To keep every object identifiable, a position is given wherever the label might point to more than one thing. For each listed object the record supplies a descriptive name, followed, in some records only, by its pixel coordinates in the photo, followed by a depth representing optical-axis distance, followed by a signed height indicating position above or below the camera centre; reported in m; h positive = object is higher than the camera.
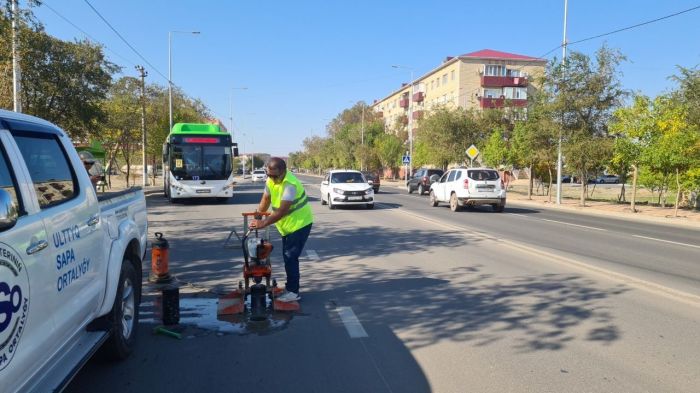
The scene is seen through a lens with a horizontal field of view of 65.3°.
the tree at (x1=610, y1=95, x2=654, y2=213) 21.02 +1.64
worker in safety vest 6.14 -0.59
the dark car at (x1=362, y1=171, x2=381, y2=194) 38.47 -0.91
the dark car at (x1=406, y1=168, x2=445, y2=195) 34.56 -0.65
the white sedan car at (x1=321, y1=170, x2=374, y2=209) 20.78 -0.89
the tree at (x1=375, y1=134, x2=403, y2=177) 68.94 +2.22
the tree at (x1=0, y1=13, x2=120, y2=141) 18.97 +2.96
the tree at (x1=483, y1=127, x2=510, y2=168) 33.22 +1.12
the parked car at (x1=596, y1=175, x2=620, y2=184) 68.56 -0.80
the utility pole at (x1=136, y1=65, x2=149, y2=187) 35.62 +2.92
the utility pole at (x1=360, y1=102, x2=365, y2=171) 77.06 +1.56
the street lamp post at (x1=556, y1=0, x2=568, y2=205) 25.36 +0.67
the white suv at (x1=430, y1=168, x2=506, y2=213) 20.33 -0.71
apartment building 65.94 +11.48
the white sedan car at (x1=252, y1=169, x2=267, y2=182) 67.44 -1.42
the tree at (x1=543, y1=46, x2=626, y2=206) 24.47 +3.06
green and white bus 22.47 +0.06
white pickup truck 2.63 -0.63
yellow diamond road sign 33.00 +1.07
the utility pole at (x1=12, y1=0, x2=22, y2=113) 13.06 +2.71
